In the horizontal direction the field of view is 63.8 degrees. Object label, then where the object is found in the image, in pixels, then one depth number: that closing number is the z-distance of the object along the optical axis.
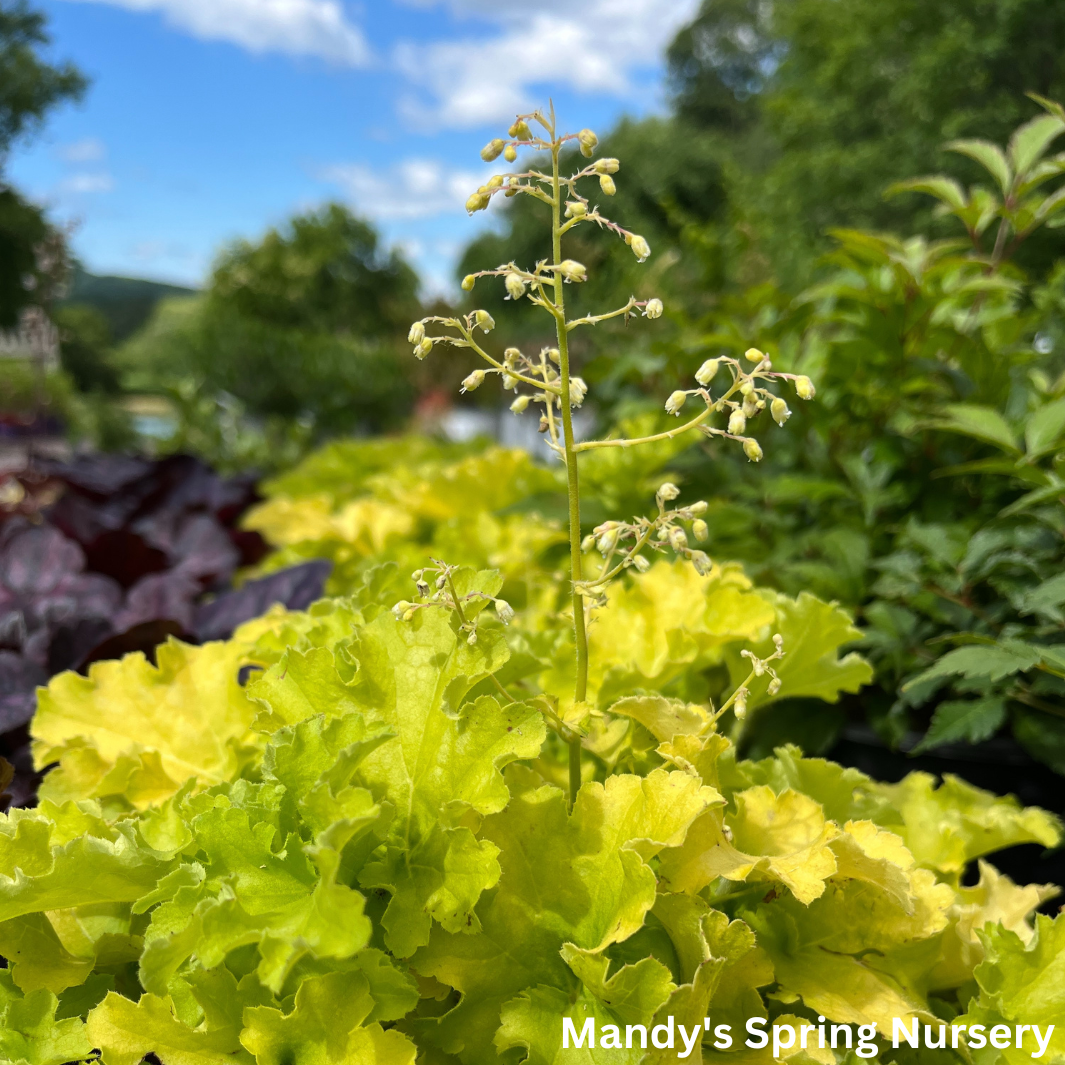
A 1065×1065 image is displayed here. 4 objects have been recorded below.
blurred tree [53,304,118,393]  51.97
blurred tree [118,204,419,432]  9.74
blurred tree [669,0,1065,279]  10.38
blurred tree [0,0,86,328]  28.69
